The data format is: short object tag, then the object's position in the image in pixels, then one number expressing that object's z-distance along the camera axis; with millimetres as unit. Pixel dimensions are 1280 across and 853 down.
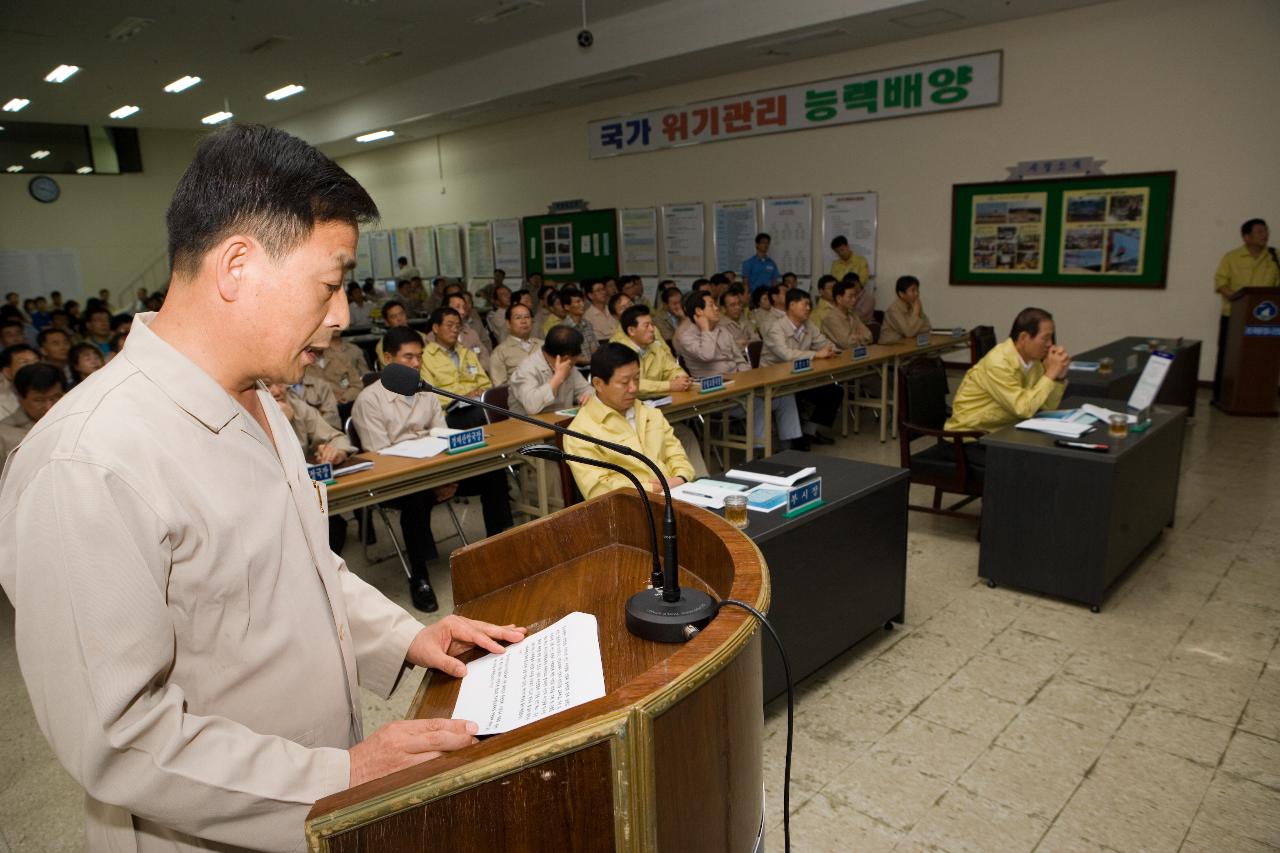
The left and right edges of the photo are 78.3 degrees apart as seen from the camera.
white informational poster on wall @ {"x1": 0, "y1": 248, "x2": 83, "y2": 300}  13438
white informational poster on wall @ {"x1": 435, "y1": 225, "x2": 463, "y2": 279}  13578
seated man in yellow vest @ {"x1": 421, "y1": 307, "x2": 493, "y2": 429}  5332
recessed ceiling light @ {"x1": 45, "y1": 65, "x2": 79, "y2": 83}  9305
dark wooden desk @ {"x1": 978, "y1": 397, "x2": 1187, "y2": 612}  3098
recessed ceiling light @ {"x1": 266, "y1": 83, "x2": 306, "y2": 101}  10938
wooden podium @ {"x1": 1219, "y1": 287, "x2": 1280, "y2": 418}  5812
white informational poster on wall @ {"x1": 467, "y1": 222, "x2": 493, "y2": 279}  12984
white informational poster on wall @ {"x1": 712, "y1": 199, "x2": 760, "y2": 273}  9539
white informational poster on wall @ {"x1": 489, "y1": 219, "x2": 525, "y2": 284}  12469
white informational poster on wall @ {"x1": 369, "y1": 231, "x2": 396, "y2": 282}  15078
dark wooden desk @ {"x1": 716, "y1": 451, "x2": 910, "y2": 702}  2439
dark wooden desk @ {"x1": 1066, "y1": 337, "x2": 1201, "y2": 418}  4578
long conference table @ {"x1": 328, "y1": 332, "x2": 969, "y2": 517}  3188
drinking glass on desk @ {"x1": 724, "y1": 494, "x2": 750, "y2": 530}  2312
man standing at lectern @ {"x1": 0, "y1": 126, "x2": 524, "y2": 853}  676
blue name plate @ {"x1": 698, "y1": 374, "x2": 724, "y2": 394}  4684
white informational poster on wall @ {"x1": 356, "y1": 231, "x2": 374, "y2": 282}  15695
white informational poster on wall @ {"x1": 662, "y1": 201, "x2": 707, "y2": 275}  10078
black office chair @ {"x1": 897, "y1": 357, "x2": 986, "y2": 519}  3824
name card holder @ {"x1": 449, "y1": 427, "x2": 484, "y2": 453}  3449
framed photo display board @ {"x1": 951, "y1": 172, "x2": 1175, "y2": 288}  7020
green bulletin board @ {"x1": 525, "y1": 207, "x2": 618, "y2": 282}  11078
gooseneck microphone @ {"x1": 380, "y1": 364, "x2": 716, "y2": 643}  962
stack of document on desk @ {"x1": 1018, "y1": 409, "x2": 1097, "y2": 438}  3373
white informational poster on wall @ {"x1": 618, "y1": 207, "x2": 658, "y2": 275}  10562
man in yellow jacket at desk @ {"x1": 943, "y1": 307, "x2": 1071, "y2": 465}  3756
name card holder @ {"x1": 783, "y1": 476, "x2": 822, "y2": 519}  2465
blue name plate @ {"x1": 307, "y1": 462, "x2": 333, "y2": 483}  2992
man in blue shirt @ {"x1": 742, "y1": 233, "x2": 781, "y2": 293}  9055
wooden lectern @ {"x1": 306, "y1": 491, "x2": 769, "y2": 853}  629
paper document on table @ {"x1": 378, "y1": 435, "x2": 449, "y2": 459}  3443
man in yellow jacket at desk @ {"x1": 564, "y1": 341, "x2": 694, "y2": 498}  2875
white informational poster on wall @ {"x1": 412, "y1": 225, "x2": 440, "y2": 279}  14109
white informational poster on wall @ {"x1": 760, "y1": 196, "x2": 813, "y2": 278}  9102
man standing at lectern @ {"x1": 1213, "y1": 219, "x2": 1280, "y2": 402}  6246
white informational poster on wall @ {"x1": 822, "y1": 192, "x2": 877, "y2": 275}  8602
